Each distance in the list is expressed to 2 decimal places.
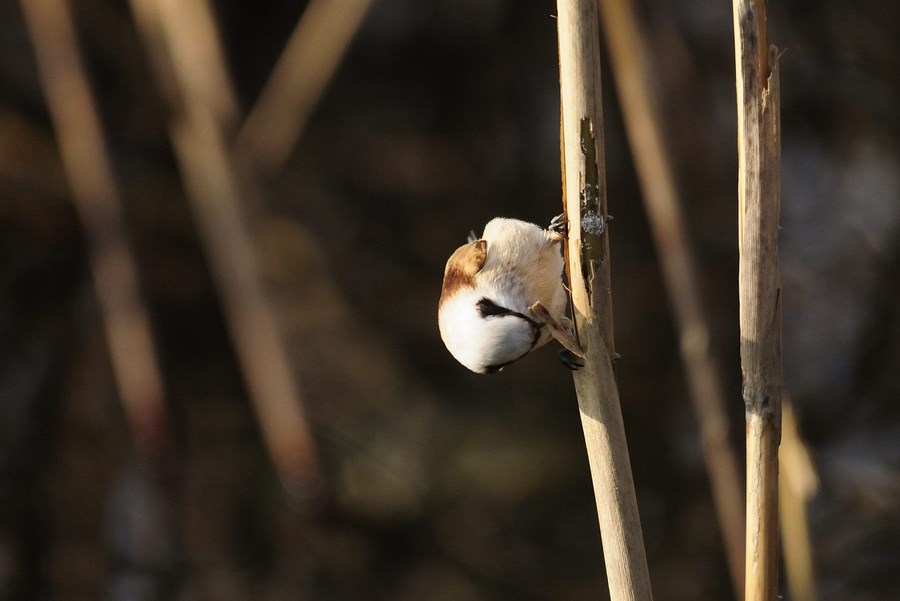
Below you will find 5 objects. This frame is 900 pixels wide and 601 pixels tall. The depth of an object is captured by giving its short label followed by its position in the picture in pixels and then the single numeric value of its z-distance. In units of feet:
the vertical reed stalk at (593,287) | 8.56
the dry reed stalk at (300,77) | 11.41
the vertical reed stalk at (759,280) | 8.53
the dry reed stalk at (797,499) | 9.10
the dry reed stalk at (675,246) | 9.22
